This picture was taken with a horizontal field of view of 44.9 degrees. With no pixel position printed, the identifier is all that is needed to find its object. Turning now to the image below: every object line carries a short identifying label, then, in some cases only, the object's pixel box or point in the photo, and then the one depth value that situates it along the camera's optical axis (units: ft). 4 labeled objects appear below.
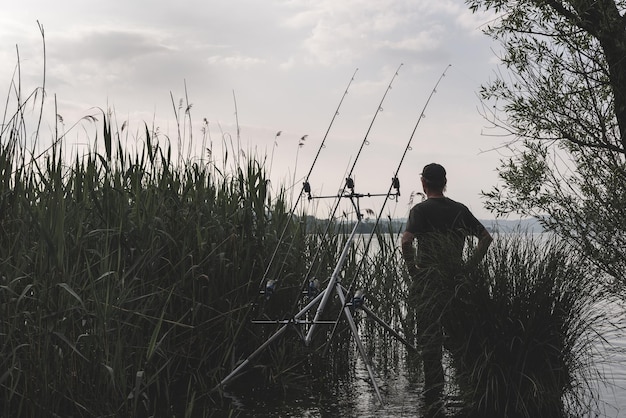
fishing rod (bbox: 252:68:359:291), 21.89
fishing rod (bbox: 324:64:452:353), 20.99
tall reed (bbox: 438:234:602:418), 18.53
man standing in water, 19.15
